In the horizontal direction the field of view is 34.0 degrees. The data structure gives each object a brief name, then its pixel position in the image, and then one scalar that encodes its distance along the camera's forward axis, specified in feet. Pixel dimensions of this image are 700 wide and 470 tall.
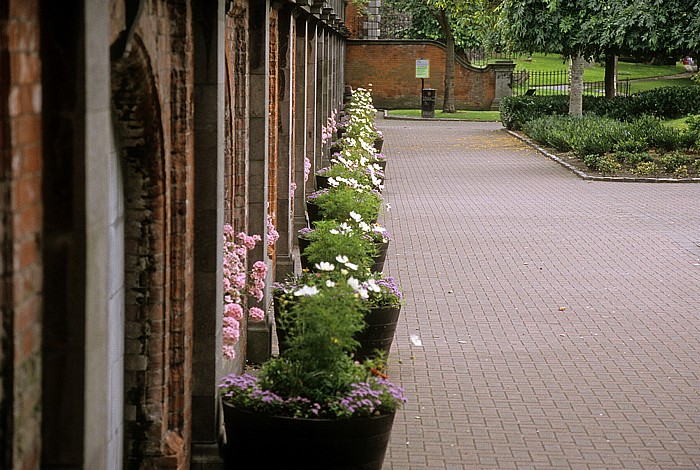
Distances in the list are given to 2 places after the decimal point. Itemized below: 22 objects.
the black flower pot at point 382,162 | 71.56
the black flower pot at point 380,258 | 39.86
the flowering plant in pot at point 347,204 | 42.80
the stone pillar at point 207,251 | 22.15
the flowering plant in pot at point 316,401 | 21.01
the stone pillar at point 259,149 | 32.78
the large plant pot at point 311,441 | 20.93
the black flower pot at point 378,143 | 85.81
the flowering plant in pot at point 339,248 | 32.94
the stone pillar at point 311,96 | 58.80
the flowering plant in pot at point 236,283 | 24.73
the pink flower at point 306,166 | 53.52
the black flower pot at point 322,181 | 57.57
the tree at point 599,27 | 94.68
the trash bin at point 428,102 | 148.97
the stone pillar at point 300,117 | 52.37
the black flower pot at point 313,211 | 46.85
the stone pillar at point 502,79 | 162.40
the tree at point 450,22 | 129.08
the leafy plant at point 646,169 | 84.17
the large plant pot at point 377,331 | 30.07
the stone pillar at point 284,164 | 42.60
